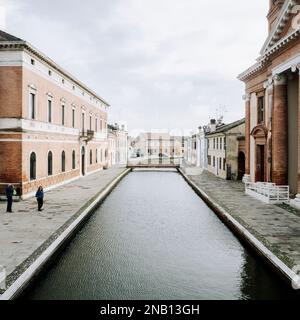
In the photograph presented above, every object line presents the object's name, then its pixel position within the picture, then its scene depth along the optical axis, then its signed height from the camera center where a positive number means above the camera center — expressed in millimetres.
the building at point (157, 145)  115562 +3122
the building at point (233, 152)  33125 +291
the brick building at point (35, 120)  20344 +2290
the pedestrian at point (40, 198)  17016 -2006
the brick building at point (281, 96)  18219 +3368
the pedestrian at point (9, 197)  16641 -1925
